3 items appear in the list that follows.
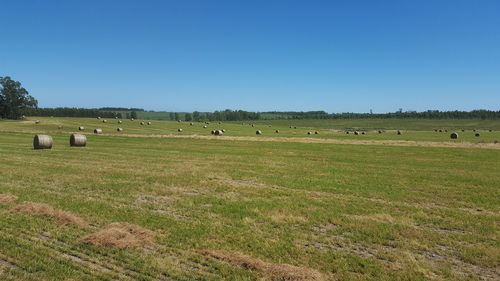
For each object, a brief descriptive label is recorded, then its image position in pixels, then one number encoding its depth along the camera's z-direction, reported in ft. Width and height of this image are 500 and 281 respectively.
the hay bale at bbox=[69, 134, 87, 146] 115.65
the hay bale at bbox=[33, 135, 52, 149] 102.89
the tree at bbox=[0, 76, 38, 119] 331.57
